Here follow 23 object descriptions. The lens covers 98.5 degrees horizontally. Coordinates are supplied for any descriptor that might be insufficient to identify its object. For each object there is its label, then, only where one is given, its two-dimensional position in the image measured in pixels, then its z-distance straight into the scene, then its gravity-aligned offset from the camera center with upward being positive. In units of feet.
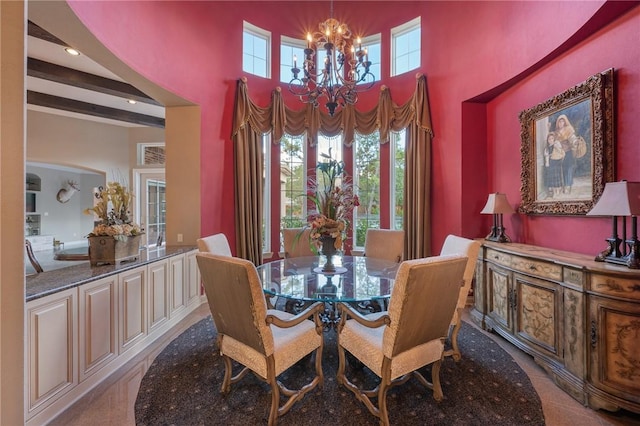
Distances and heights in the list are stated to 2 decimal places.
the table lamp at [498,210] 10.03 +0.12
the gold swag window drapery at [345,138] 13.56 +3.85
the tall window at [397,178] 15.17 +1.97
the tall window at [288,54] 15.75 +9.30
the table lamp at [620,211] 5.75 +0.05
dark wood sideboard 5.64 -2.58
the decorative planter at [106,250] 7.84 -1.08
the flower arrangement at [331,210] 8.16 +0.10
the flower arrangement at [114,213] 7.93 +0.00
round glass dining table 6.69 -1.93
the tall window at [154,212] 19.06 +0.07
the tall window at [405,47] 14.53 +9.01
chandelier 8.80 +4.90
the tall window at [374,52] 15.62 +9.30
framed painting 7.21 +1.96
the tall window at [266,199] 15.51 +0.80
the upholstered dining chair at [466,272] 7.26 -1.57
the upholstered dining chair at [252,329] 5.18 -2.42
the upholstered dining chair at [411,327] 4.98 -2.25
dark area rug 5.75 -4.28
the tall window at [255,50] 14.84 +8.99
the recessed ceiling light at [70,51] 10.03 +6.09
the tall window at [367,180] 15.75 +1.89
